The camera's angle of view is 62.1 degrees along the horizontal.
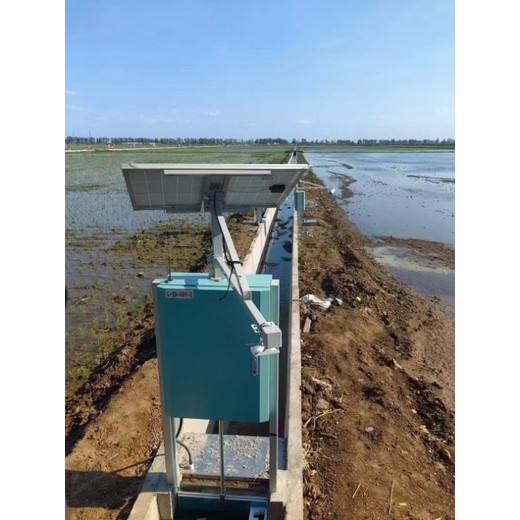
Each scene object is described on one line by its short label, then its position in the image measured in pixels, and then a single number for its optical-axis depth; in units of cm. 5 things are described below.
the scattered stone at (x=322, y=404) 464
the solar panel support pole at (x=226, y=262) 248
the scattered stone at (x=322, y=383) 505
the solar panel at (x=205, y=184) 251
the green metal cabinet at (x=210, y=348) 289
